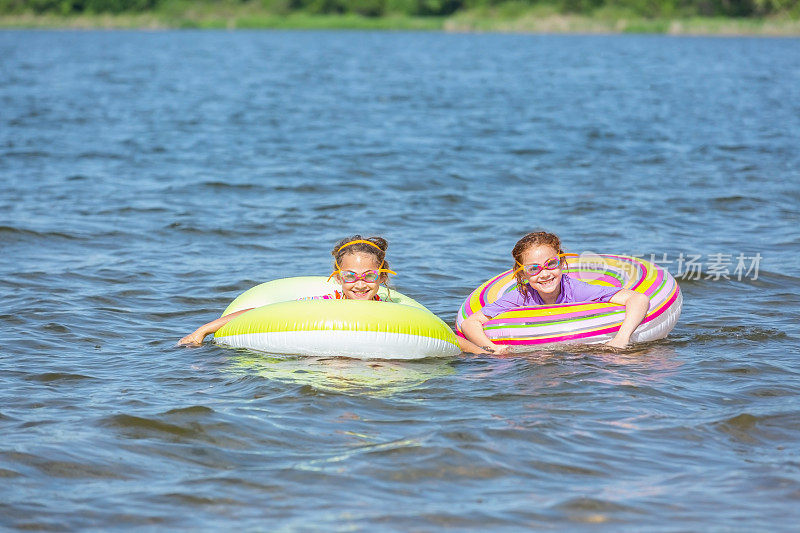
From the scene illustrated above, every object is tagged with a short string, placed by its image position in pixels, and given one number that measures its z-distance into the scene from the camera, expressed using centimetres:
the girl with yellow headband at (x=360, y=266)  1210
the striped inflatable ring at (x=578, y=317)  1193
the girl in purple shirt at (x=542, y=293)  1197
